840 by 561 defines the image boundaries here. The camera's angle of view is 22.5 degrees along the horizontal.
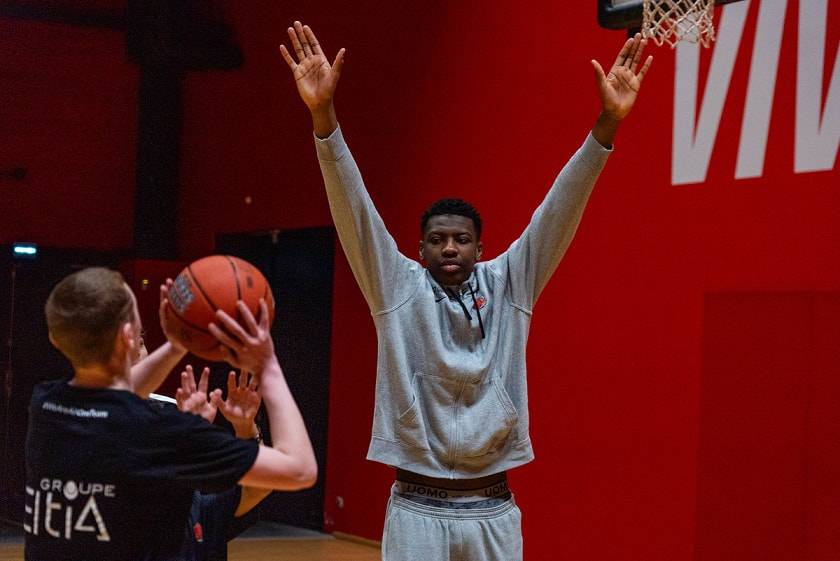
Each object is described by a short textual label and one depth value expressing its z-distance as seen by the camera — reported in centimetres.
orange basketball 464
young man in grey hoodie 619
